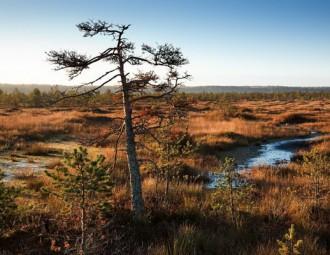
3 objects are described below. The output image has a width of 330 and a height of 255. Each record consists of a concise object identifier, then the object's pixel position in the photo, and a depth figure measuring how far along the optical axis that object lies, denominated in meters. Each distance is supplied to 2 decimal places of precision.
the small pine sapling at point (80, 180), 5.16
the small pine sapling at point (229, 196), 7.69
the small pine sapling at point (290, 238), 4.30
